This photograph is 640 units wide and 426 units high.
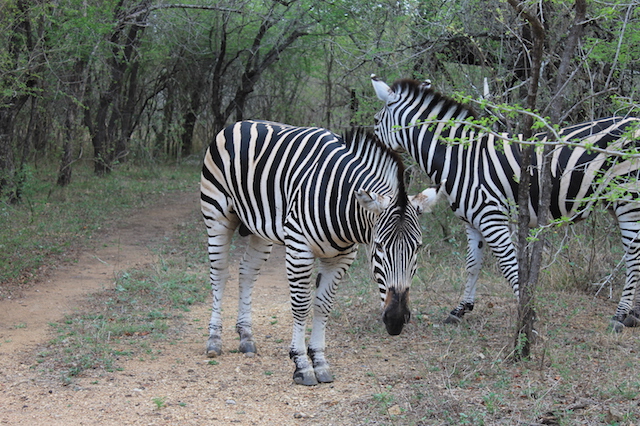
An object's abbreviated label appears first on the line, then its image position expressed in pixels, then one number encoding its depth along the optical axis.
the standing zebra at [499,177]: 5.92
